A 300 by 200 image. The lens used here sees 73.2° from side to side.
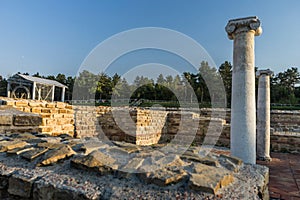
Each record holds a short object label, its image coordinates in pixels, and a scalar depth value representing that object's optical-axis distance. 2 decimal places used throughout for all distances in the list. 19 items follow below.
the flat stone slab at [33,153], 1.67
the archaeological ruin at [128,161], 1.27
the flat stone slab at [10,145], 1.92
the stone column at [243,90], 3.26
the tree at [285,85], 24.20
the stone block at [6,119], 2.81
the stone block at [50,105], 4.35
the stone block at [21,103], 3.58
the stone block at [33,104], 3.89
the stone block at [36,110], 3.91
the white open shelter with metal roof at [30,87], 14.38
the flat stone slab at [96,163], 1.46
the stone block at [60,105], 4.70
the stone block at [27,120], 3.04
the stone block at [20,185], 1.37
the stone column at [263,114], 5.11
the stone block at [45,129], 3.69
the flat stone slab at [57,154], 1.59
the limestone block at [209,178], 1.23
